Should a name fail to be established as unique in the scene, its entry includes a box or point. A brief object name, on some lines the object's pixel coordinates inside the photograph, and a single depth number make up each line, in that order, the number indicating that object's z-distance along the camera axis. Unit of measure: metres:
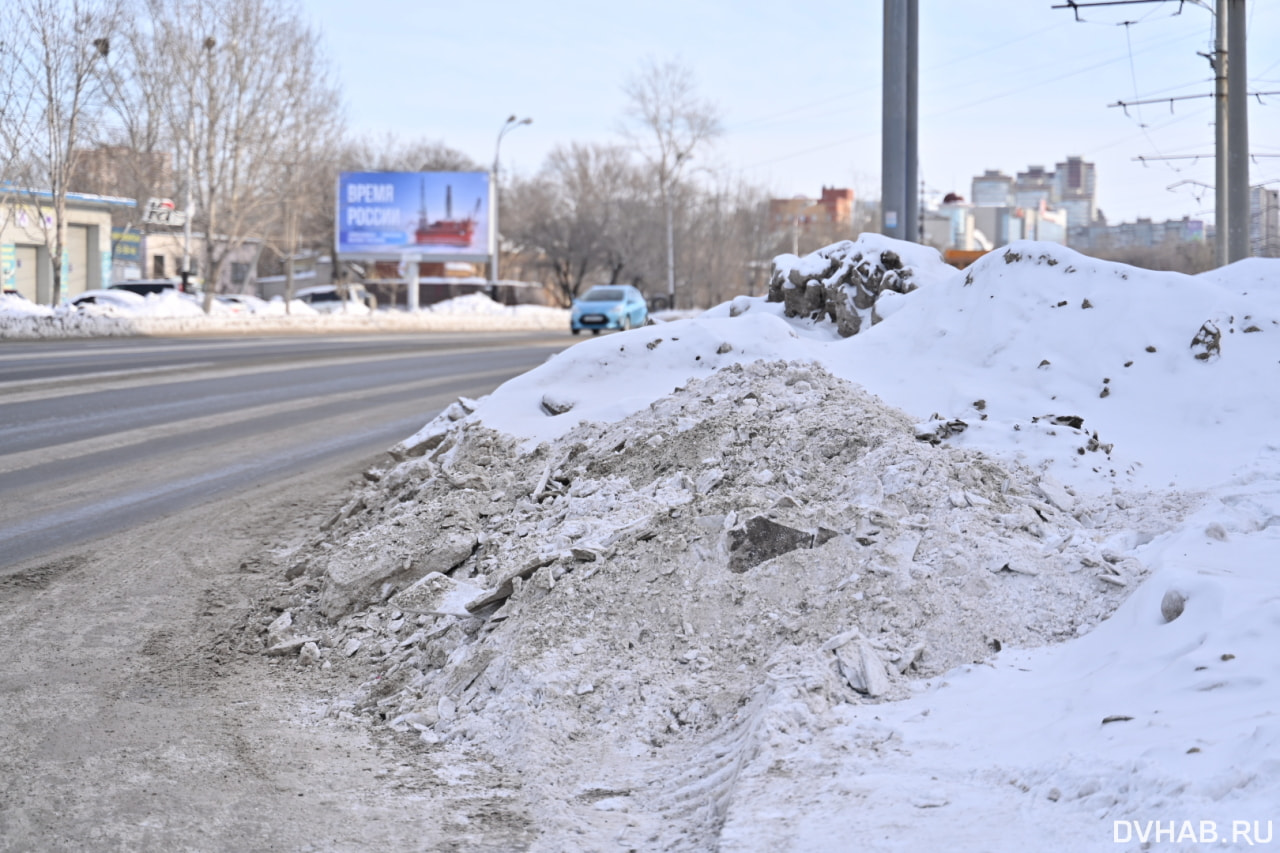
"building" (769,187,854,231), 77.44
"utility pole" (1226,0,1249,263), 17.56
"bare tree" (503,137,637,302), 63.78
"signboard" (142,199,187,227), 32.66
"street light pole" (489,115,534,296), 49.41
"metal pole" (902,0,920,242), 14.21
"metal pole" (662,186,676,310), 56.78
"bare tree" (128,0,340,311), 36.19
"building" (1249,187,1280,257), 29.08
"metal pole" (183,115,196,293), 35.66
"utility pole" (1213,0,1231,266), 21.19
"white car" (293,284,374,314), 44.97
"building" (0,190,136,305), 42.34
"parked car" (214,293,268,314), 35.49
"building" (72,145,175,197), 37.97
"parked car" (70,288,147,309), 33.09
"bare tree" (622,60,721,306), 61.75
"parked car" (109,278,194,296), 41.63
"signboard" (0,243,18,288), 42.12
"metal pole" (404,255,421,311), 47.67
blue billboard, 48.09
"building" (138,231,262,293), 54.51
